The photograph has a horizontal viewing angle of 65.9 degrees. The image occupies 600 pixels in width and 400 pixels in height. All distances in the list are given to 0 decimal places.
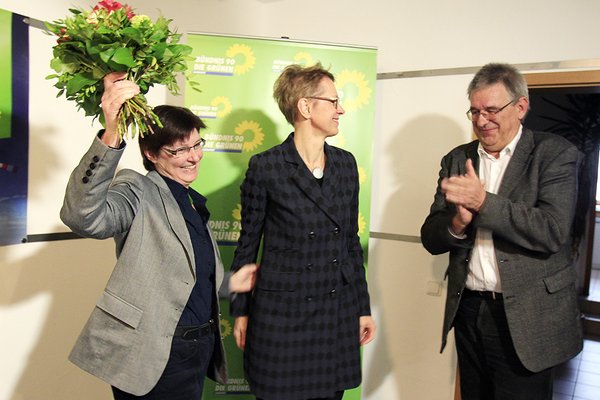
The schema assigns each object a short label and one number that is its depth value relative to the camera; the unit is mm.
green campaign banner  2576
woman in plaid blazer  1742
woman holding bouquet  1302
